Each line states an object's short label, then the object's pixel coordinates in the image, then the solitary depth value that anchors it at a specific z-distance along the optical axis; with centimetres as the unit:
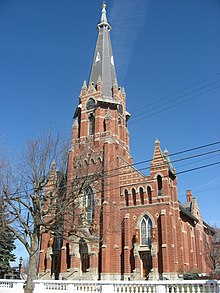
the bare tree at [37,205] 2044
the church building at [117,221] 3009
